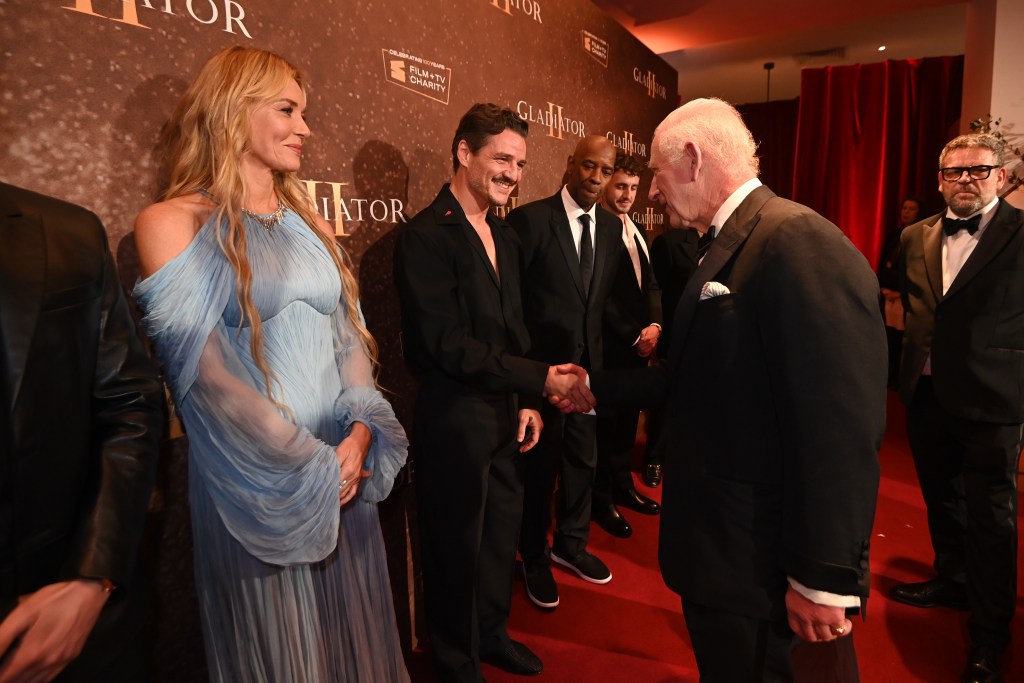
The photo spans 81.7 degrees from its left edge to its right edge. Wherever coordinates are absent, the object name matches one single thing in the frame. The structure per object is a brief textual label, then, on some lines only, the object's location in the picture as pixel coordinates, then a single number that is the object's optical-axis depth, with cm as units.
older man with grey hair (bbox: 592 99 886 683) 113
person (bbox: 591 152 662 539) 325
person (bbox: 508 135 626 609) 276
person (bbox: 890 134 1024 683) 227
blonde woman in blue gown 133
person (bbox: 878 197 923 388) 615
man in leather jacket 88
